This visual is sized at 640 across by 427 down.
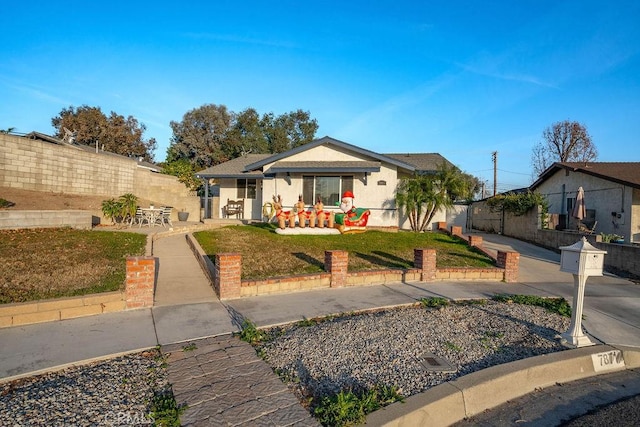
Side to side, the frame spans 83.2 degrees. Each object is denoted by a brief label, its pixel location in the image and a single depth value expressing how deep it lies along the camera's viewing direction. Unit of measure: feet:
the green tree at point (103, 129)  125.49
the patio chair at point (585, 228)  50.33
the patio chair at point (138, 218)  51.38
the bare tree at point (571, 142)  112.68
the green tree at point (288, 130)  141.72
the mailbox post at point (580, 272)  16.28
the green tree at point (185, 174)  85.66
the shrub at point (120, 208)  49.37
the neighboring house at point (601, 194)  49.21
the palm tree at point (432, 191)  49.83
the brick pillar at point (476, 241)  40.63
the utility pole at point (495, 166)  108.99
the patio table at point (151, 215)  52.24
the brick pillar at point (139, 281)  19.12
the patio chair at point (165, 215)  53.70
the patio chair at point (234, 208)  63.21
